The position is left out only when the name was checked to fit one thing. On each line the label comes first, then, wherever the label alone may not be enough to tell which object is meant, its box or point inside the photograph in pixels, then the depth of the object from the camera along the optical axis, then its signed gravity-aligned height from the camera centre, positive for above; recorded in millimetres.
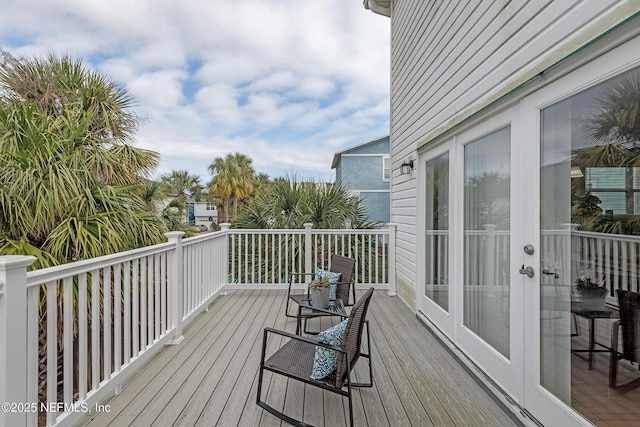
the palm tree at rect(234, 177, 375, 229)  6164 +95
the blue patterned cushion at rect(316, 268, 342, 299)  3935 -812
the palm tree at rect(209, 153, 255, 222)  18781 +2063
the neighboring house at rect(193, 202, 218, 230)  31250 -35
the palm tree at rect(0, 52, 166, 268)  3059 +244
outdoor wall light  4605 +701
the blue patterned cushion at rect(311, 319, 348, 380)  2002 -948
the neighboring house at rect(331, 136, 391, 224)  14844 +2103
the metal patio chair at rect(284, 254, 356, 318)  3920 -833
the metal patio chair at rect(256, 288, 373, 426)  1933 -1014
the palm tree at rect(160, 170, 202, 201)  22314 +2189
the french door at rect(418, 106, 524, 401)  2284 -323
